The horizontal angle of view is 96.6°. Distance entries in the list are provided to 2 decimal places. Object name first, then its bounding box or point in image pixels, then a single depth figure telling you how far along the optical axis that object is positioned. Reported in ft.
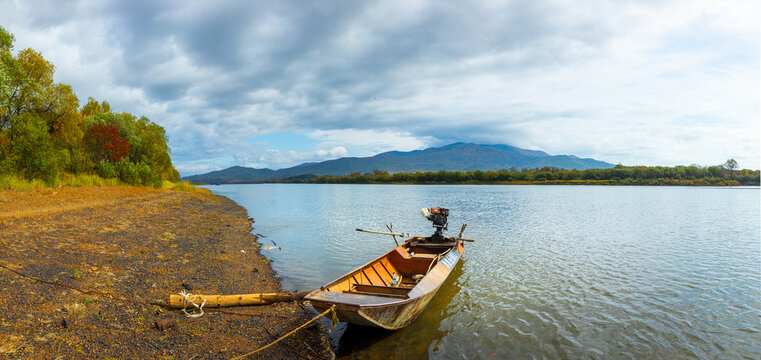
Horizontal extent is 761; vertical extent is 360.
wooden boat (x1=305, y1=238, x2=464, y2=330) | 24.52
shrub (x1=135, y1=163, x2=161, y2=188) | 126.41
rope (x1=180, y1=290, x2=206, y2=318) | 26.36
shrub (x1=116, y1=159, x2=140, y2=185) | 119.55
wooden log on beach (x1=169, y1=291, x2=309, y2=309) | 26.96
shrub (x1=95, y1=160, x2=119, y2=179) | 113.09
